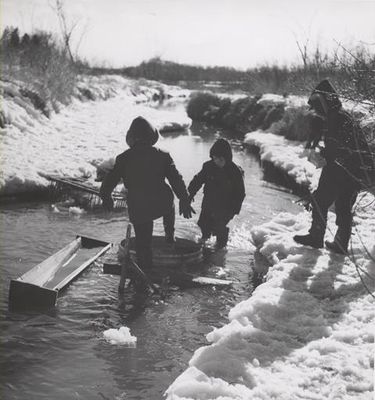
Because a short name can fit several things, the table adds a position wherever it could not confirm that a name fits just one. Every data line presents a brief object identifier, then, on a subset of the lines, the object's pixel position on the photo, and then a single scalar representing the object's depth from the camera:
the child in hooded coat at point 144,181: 5.93
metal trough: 5.32
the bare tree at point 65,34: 30.31
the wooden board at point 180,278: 6.22
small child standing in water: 7.28
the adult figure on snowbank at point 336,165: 6.03
